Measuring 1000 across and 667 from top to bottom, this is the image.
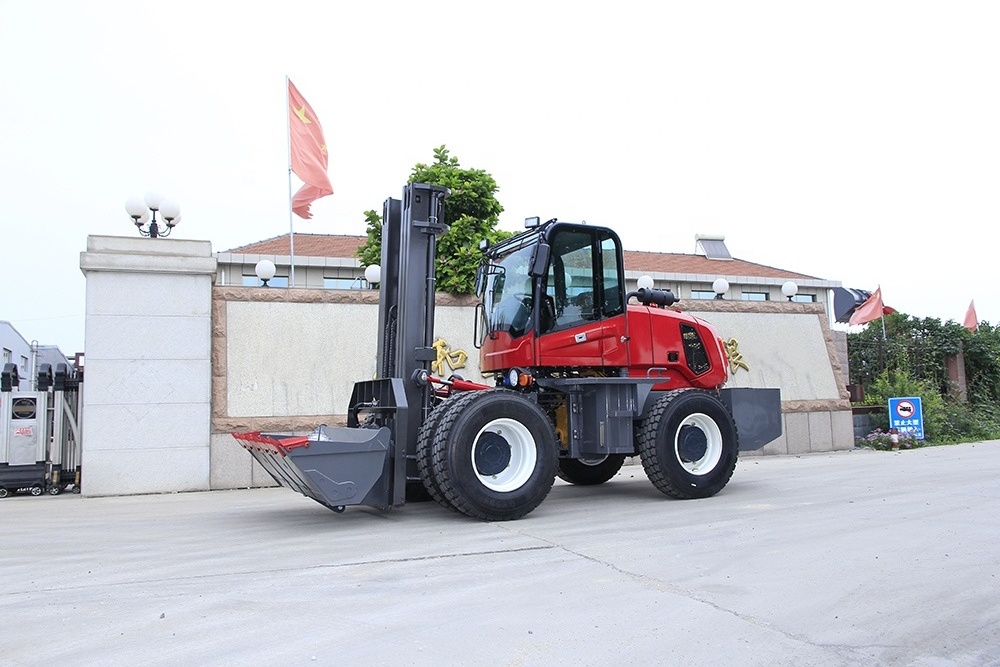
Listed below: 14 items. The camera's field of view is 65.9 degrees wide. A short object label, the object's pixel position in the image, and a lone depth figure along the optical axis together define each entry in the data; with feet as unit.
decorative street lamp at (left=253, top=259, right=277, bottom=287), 41.63
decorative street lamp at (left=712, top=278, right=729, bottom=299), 50.68
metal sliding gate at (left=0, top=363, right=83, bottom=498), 35.42
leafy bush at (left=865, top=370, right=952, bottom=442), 56.80
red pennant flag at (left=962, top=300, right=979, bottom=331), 89.13
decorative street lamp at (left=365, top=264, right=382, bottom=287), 45.27
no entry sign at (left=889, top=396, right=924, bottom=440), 54.13
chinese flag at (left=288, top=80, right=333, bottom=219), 52.11
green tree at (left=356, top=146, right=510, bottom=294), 55.11
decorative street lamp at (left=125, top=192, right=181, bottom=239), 38.58
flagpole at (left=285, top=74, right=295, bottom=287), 51.06
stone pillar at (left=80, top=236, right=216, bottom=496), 35.29
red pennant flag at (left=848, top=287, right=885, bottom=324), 74.90
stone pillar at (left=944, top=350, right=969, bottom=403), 69.36
